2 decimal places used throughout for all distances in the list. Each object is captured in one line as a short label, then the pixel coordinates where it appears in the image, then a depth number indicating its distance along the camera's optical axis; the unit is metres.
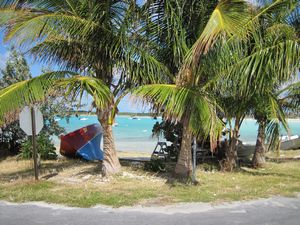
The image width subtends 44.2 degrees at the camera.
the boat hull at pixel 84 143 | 13.33
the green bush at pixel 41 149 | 12.86
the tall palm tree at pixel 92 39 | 7.66
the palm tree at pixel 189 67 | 7.02
